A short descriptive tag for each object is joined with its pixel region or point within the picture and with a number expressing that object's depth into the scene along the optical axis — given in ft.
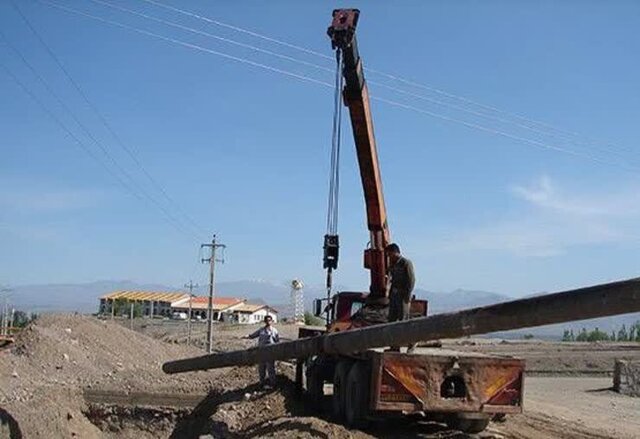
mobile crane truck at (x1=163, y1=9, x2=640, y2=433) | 25.26
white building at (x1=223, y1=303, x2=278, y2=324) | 379.14
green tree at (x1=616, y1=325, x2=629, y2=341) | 254.92
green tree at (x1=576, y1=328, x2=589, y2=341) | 265.05
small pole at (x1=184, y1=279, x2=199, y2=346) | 161.97
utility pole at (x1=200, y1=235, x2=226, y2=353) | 137.74
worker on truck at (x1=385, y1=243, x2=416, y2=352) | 43.60
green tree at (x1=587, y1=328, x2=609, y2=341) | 256.01
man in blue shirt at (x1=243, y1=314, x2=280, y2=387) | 52.54
